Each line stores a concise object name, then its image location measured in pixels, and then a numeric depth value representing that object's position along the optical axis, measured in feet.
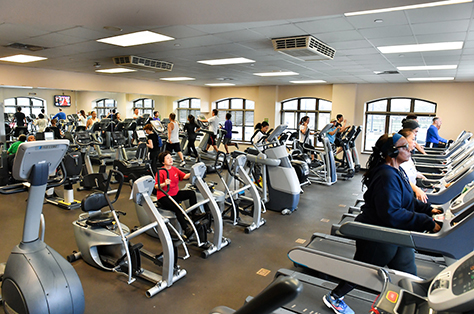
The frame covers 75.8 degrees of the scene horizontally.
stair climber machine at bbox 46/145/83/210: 17.37
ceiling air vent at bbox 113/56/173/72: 18.75
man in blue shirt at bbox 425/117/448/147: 22.74
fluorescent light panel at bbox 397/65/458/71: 19.95
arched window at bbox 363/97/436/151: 30.37
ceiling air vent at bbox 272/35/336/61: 13.39
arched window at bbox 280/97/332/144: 35.88
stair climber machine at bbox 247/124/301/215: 17.19
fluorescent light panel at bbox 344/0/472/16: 8.83
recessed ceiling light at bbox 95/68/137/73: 25.40
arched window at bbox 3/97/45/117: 28.50
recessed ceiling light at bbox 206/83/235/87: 38.04
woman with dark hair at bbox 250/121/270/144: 22.76
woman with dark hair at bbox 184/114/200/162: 29.01
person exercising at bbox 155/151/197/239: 11.87
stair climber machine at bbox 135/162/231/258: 11.89
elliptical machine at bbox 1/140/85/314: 6.80
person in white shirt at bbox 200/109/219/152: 29.84
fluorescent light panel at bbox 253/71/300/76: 25.54
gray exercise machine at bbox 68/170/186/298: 9.57
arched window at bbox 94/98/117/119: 32.40
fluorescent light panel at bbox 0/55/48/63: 20.10
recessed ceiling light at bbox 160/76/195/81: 31.39
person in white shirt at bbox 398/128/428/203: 8.92
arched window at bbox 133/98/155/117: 35.73
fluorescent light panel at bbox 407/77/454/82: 25.90
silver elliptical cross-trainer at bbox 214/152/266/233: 14.62
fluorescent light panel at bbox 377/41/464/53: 13.99
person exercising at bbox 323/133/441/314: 6.41
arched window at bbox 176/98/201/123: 41.37
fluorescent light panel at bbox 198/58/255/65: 19.65
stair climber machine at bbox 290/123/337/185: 24.72
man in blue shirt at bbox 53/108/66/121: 30.60
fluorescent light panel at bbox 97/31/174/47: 13.66
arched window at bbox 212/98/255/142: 41.52
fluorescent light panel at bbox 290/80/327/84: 31.48
